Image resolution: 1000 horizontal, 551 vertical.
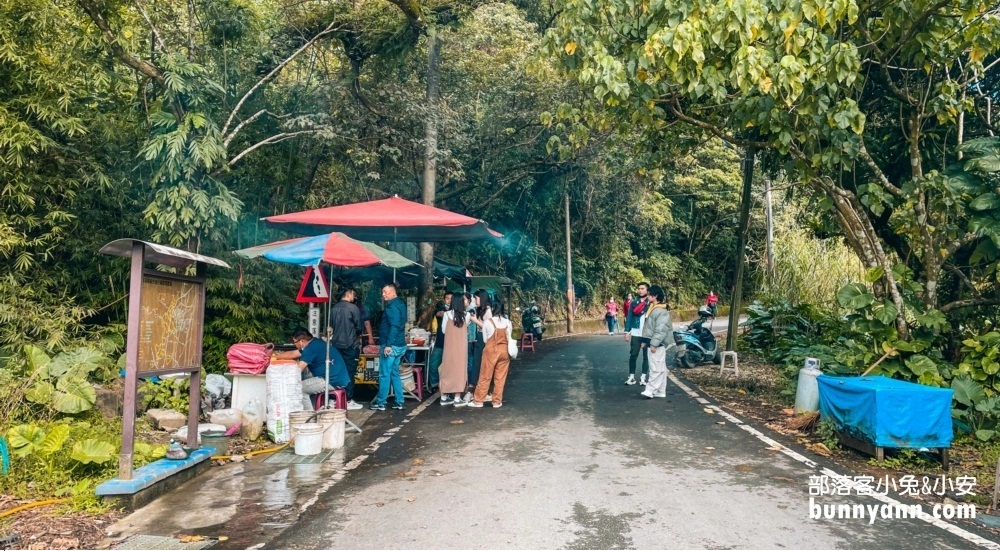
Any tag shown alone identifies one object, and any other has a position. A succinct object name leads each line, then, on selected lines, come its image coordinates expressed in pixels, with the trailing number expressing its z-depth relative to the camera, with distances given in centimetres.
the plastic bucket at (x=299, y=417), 813
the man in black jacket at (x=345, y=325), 970
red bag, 866
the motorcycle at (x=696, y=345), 1573
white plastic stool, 1381
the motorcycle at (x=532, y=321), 2239
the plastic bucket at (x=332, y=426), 774
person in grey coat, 1105
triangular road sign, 964
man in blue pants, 1002
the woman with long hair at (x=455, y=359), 1061
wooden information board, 621
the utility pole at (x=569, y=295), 2845
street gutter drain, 483
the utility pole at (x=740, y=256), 1537
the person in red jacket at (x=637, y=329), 1244
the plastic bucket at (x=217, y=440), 765
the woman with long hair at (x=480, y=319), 1048
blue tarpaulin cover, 710
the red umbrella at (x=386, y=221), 1049
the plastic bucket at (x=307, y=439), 749
